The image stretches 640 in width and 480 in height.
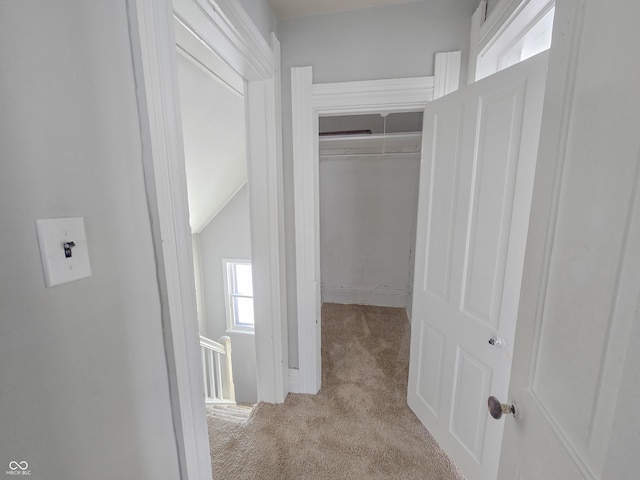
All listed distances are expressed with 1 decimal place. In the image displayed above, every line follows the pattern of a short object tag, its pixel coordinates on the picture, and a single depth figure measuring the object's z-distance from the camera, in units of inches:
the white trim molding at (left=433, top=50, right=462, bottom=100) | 55.8
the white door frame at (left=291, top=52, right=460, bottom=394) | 58.1
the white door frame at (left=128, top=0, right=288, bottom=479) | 26.1
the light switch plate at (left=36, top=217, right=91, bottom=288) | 18.6
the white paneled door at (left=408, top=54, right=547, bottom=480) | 39.4
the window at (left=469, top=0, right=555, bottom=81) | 39.3
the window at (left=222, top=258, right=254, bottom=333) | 172.2
